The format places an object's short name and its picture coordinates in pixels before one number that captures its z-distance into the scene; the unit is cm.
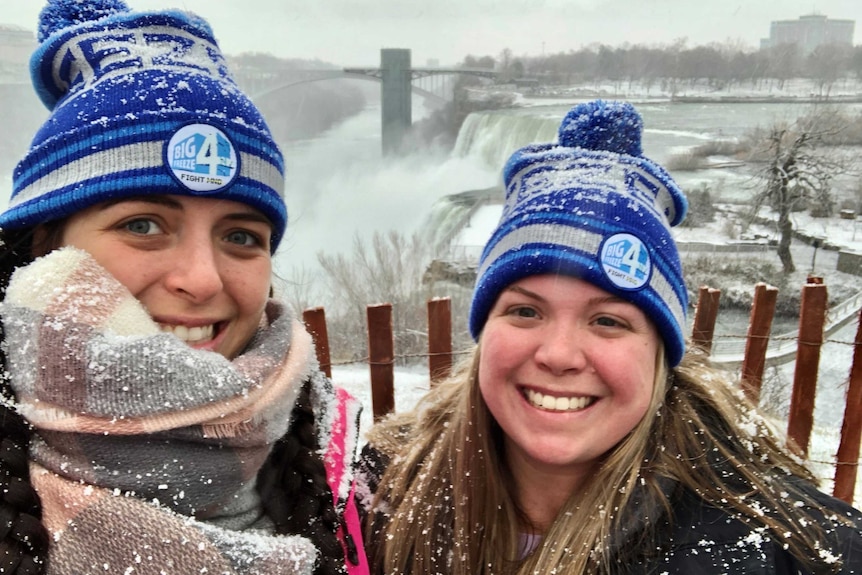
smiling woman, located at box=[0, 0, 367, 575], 79
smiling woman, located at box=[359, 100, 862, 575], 111
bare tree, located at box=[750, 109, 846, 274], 1711
